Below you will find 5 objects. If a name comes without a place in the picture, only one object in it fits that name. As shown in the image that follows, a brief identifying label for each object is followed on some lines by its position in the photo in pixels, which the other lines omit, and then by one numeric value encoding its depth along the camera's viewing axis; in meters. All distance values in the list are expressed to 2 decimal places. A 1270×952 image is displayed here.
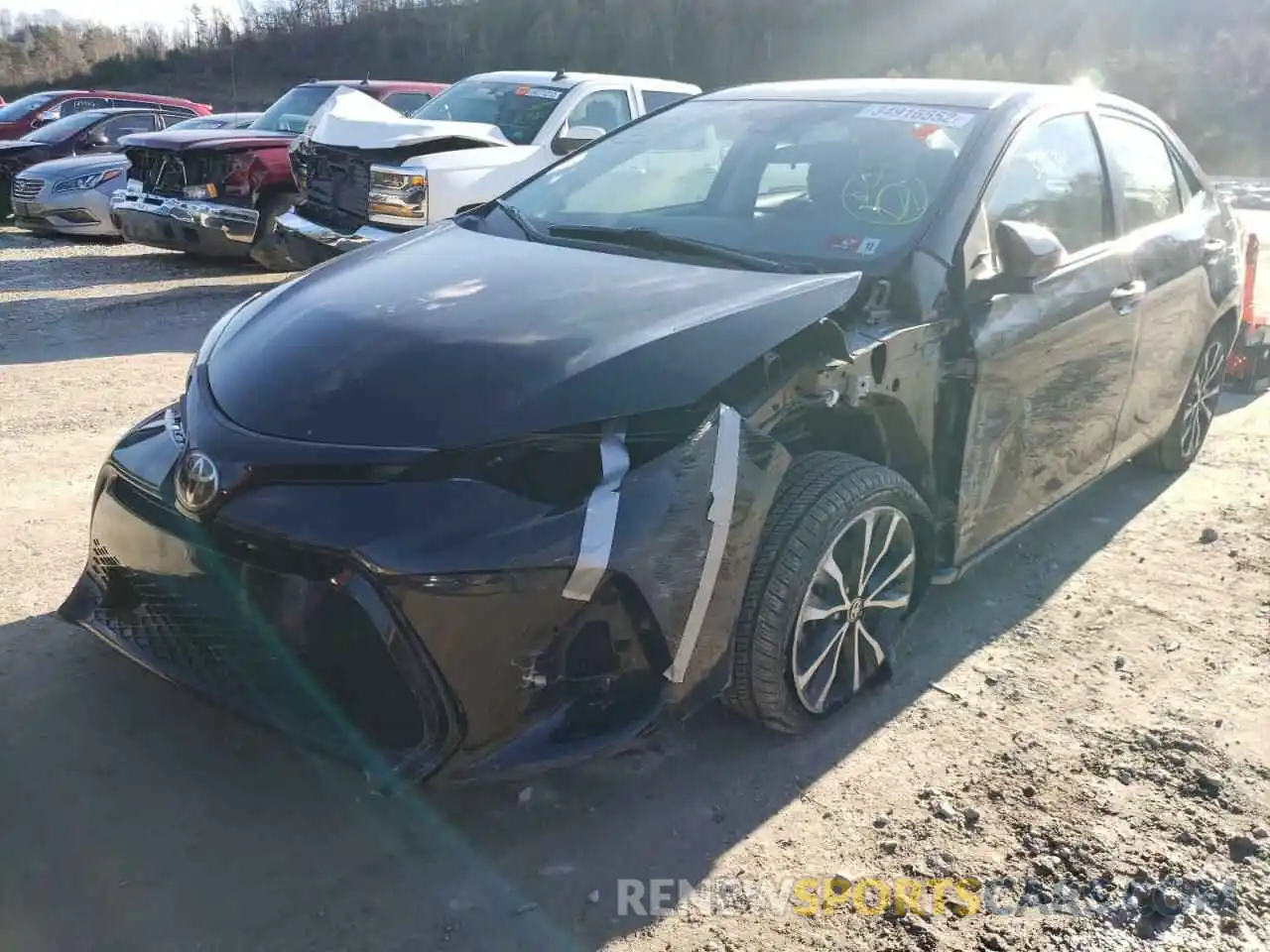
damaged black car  2.29
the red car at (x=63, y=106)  15.30
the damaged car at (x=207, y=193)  9.61
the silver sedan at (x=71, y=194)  11.86
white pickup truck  7.89
